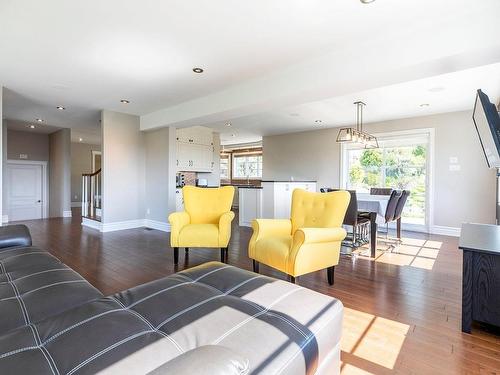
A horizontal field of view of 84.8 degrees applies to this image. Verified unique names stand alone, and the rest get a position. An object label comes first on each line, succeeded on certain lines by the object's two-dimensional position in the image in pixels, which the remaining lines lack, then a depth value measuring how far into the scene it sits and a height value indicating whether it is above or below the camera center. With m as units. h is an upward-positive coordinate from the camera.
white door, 7.66 -0.30
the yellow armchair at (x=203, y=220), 3.40 -0.51
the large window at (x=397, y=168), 5.94 +0.34
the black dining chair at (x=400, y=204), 4.45 -0.36
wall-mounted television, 1.94 +0.42
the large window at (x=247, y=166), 10.32 +0.63
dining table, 3.97 -0.41
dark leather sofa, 0.85 -0.57
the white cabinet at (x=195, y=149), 6.54 +0.82
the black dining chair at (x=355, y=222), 3.81 -0.59
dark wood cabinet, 1.87 -0.70
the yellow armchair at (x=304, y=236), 2.49 -0.55
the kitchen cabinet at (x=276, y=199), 5.95 -0.37
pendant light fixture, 4.69 +0.89
